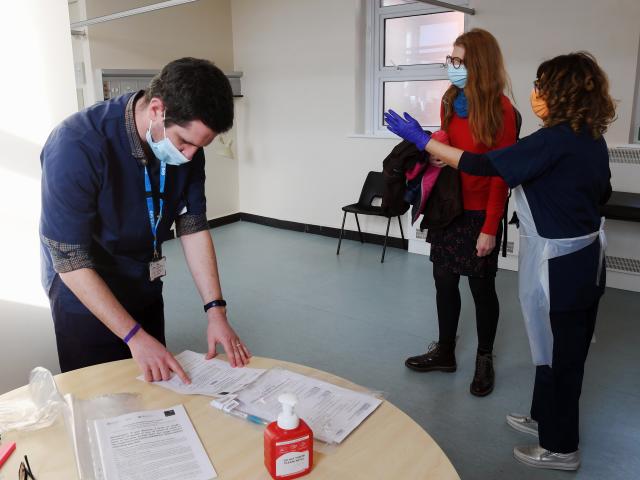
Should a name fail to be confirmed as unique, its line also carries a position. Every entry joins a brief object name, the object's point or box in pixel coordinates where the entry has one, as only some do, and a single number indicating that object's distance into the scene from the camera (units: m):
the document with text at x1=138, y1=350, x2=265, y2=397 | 1.33
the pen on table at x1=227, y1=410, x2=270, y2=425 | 1.20
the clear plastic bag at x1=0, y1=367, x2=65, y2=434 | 1.19
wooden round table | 1.05
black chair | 4.88
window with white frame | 4.71
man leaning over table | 1.32
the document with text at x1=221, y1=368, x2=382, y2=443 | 1.18
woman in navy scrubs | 1.82
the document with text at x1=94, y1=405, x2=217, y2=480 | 1.04
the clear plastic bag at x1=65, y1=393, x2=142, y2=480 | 1.05
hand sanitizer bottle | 1.00
